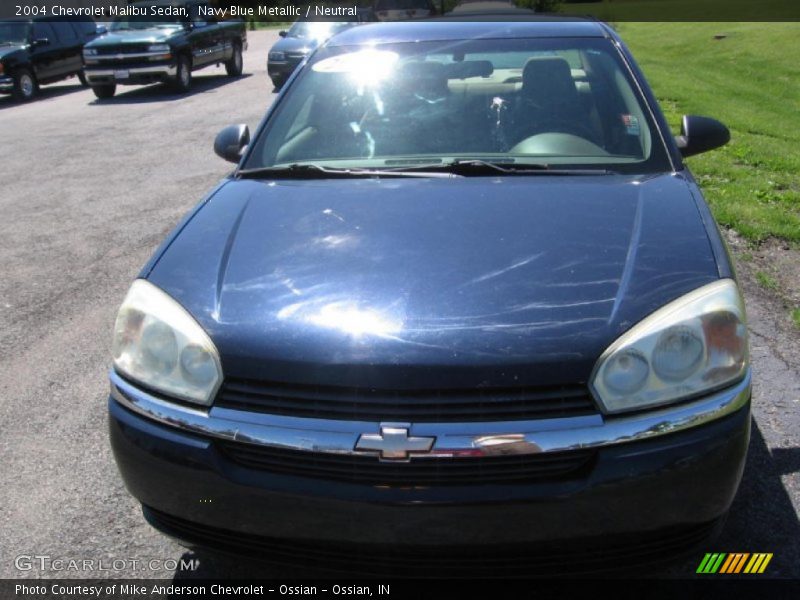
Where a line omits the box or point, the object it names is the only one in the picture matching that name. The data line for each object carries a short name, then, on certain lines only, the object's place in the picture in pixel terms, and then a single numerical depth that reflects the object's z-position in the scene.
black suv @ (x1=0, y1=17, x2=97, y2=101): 19.50
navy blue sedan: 2.47
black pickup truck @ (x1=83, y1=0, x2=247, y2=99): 18.86
